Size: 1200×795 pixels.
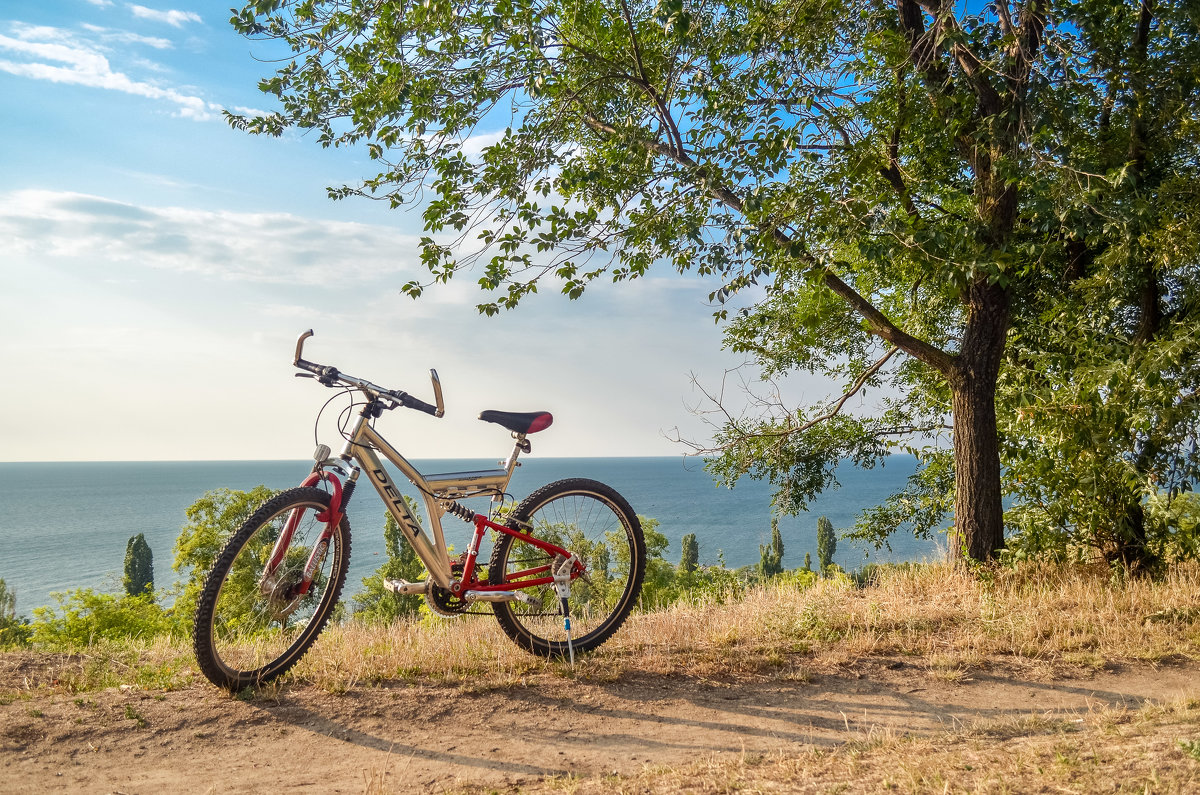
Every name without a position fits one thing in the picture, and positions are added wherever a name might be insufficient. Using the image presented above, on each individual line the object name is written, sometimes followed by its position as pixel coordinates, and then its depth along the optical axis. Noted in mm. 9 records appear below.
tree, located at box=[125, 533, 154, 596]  51866
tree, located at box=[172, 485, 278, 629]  30250
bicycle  4082
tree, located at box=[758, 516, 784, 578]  57125
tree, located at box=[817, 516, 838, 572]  65188
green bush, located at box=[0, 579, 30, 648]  23447
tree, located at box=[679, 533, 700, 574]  50438
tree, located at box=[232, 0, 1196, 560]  6211
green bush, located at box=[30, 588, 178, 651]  24000
